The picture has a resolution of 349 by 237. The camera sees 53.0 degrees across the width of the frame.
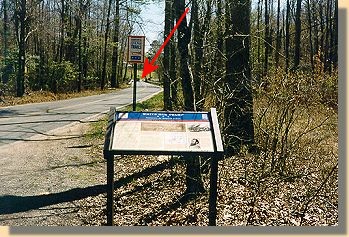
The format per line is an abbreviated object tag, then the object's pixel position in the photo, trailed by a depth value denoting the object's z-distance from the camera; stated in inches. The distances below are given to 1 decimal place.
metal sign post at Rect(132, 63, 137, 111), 368.8
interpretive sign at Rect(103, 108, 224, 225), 177.5
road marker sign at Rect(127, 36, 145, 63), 356.5
